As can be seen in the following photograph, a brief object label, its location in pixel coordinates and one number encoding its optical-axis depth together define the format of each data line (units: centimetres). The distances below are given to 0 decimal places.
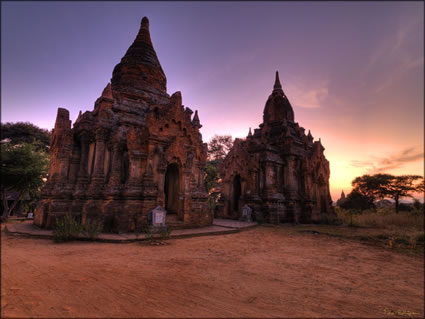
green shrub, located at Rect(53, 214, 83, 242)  753
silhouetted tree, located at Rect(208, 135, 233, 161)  2891
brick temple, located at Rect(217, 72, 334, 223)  1714
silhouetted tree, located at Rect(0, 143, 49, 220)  1345
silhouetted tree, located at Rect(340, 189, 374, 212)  1995
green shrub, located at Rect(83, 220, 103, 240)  826
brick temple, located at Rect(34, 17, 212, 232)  1073
